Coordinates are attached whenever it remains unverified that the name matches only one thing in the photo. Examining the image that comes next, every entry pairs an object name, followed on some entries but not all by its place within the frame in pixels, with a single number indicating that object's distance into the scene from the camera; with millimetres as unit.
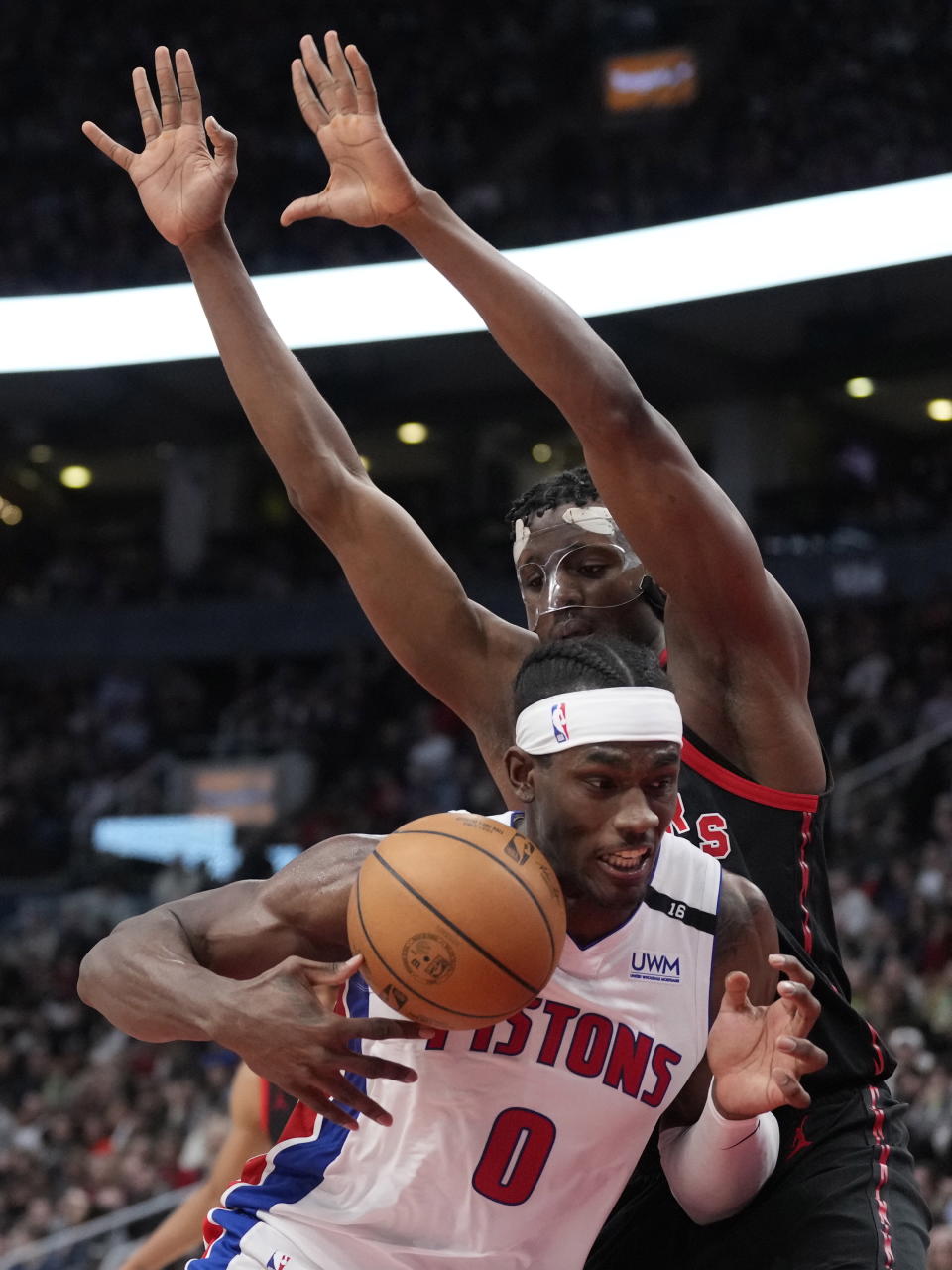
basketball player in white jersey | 2775
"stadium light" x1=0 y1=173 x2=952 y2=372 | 15461
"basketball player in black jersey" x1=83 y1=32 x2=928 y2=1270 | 3254
